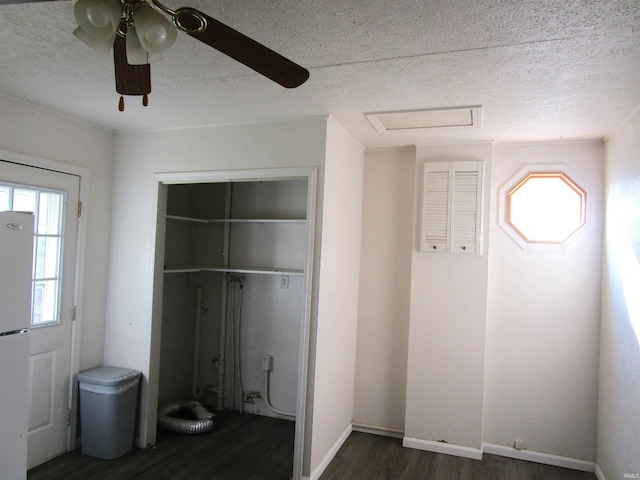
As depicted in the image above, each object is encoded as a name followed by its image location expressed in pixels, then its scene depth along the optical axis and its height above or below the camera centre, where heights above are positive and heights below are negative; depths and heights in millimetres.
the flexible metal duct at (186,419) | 3574 -1459
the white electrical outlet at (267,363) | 4008 -1054
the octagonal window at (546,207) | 3391 +412
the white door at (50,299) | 2936 -426
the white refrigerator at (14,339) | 2150 -509
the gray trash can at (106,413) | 3090 -1219
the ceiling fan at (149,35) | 1225 +612
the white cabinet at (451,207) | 3447 +387
